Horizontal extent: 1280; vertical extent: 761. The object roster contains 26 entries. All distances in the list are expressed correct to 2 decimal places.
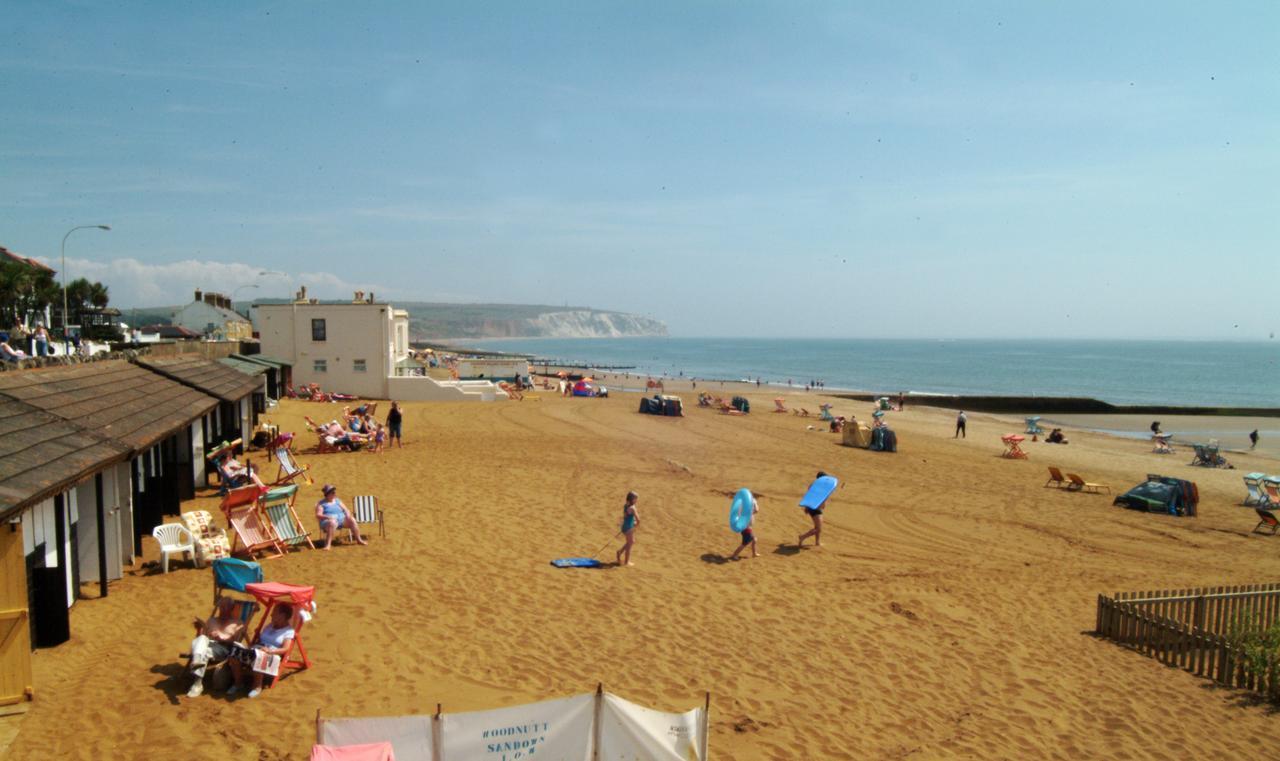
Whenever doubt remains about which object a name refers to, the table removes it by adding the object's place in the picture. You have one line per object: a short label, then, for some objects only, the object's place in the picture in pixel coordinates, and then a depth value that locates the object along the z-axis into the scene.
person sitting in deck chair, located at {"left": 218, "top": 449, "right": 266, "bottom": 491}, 15.21
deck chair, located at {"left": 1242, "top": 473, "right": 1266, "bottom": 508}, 21.67
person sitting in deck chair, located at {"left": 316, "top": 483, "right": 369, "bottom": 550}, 12.39
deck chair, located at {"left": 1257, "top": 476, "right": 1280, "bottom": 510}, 20.50
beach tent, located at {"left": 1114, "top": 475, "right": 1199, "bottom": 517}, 20.12
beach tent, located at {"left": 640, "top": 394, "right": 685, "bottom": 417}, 37.69
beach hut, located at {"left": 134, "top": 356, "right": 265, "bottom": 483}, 16.23
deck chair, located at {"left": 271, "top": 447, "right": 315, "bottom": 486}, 16.61
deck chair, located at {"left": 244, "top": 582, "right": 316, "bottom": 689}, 7.75
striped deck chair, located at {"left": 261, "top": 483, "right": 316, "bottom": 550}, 12.25
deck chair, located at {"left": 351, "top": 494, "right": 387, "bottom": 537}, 13.36
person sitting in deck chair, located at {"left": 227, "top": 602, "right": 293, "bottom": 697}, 7.28
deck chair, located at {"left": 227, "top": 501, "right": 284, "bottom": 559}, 11.73
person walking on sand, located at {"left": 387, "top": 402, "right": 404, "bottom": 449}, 23.14
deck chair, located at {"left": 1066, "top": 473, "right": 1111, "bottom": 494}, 22.50
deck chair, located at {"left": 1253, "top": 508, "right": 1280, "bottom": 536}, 18.56
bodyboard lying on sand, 12.19
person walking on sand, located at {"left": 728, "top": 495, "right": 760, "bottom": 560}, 13.43
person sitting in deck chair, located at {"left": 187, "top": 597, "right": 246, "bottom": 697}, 7.18
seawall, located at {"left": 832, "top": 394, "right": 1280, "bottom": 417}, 58.72
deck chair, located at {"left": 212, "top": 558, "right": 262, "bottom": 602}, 8.04
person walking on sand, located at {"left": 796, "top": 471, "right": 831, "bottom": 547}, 14.08
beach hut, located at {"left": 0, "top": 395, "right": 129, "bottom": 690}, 6.71
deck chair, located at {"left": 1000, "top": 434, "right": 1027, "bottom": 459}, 30.05
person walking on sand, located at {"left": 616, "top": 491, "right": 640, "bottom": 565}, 12.27
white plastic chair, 10.83
